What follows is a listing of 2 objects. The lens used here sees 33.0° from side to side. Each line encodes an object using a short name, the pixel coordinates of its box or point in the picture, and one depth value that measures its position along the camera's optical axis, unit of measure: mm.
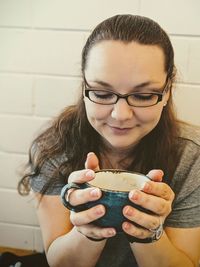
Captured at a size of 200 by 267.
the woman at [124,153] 560
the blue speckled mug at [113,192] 509
